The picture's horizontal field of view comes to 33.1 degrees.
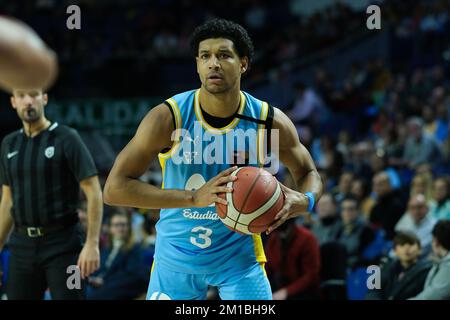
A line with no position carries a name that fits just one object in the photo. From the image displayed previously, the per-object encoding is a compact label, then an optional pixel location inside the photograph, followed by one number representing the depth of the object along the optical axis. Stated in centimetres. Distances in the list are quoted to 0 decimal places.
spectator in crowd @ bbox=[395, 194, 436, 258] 820
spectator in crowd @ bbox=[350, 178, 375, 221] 997
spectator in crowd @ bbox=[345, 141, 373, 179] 1161
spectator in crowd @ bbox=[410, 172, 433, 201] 930
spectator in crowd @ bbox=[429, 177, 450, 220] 885
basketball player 436
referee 548
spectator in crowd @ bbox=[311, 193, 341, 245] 860
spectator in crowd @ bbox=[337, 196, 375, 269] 816
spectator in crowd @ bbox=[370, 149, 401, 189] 1077
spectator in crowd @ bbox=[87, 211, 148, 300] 755
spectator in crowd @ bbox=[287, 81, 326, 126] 1511
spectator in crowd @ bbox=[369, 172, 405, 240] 918
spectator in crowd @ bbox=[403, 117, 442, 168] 1143
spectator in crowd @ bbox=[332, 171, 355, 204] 1015
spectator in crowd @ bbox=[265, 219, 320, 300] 728
